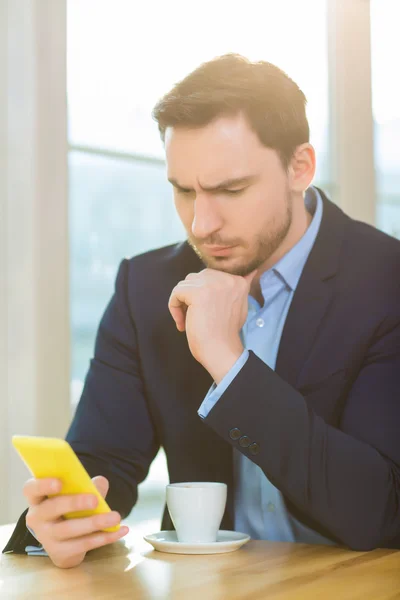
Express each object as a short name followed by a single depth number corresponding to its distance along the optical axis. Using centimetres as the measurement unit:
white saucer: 151
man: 159
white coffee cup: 153
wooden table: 136
